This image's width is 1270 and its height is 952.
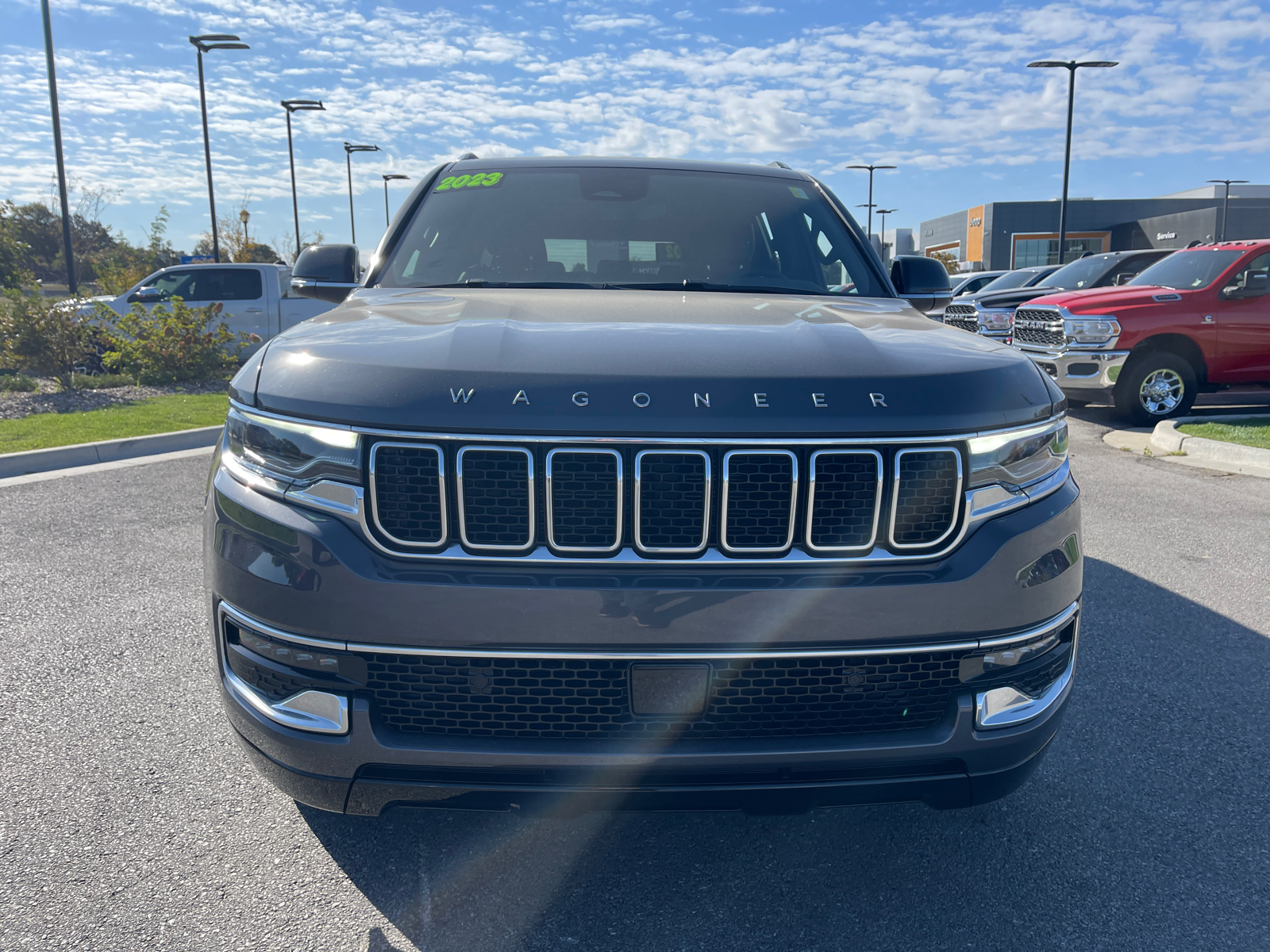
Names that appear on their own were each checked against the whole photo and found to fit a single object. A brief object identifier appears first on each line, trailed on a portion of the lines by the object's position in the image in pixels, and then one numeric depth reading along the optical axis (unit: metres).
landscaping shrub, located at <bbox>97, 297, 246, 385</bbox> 13.61
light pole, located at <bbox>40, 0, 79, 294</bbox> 19.02
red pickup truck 10.33
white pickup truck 15.89
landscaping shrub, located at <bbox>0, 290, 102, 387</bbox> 13.00
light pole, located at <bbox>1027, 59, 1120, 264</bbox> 29.20
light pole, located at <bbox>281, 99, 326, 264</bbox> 36.47
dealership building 70.81
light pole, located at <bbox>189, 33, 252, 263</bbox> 26.70
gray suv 1.93
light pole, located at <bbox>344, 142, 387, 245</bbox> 43.91
